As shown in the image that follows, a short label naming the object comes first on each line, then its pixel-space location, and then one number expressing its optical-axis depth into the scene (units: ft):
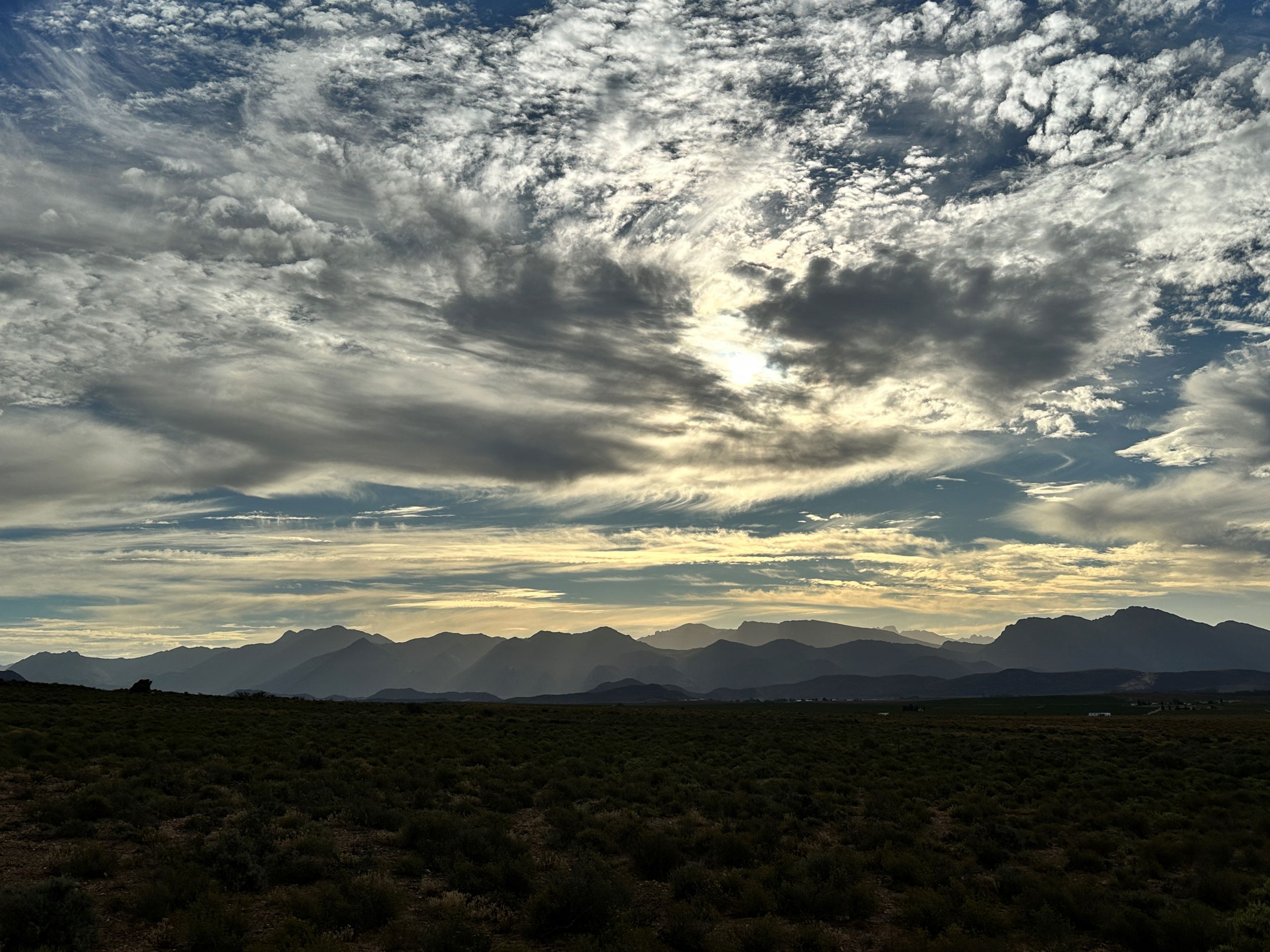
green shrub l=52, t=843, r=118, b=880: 43.24
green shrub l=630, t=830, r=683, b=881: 52.26
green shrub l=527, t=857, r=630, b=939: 39.99
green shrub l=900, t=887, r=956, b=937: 42.98
